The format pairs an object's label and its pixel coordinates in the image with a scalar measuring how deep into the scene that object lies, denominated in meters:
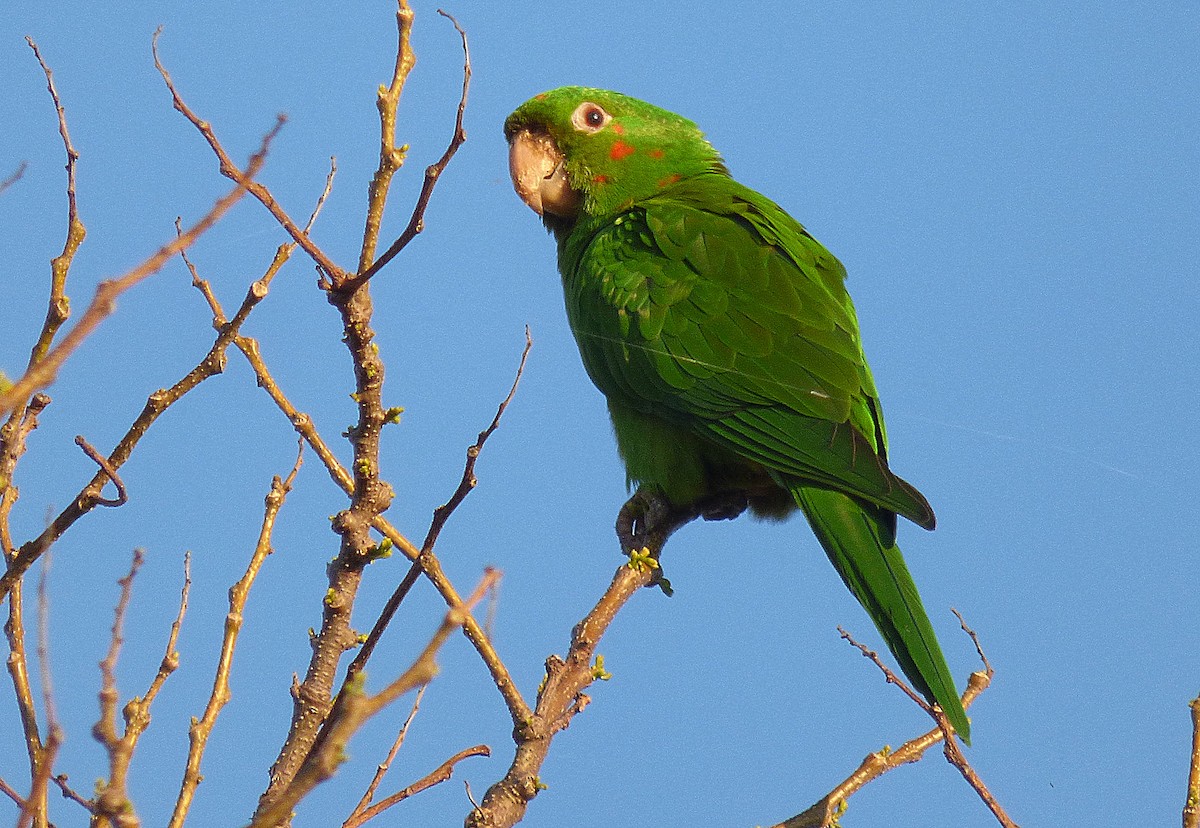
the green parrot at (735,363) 6.79
